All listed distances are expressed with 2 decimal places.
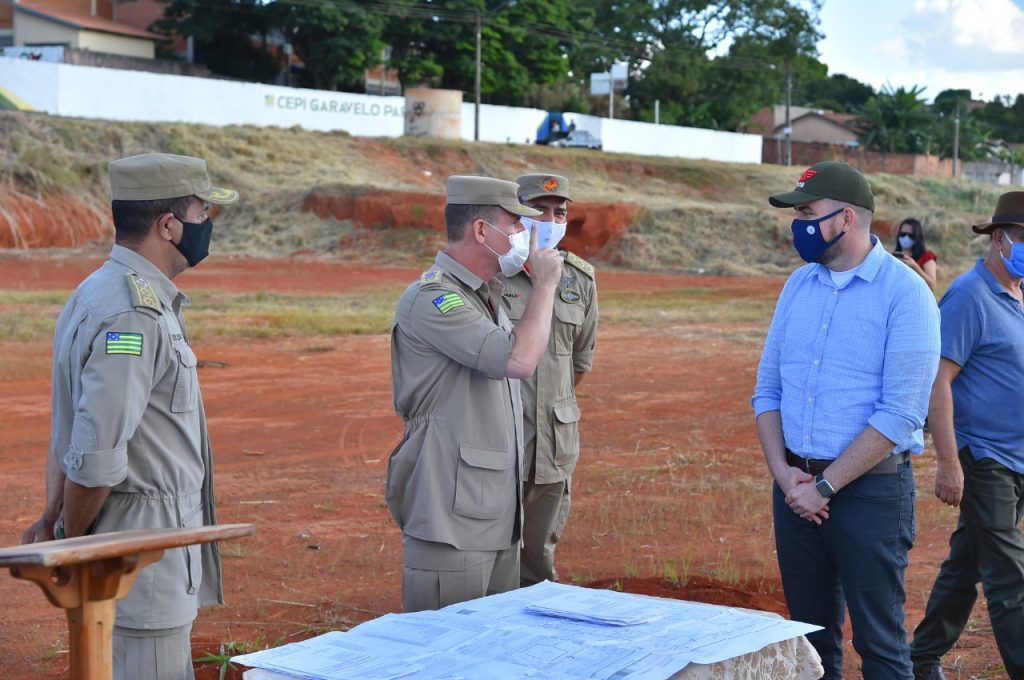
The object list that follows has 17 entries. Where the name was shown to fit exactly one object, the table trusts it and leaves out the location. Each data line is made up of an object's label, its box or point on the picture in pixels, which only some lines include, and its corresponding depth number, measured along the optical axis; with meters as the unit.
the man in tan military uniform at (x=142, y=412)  3.23
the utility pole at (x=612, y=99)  61.35
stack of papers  2.84
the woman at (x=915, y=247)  9.27
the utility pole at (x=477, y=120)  49.52
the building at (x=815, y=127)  80.06
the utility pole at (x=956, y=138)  72.75
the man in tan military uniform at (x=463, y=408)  3.84
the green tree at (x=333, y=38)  50.50
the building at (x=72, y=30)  50.31
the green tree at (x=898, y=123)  73.56
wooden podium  2.44
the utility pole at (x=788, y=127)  64.56
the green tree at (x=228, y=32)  52.00
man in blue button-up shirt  4.03
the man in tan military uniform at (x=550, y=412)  5.42
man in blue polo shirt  4.78
